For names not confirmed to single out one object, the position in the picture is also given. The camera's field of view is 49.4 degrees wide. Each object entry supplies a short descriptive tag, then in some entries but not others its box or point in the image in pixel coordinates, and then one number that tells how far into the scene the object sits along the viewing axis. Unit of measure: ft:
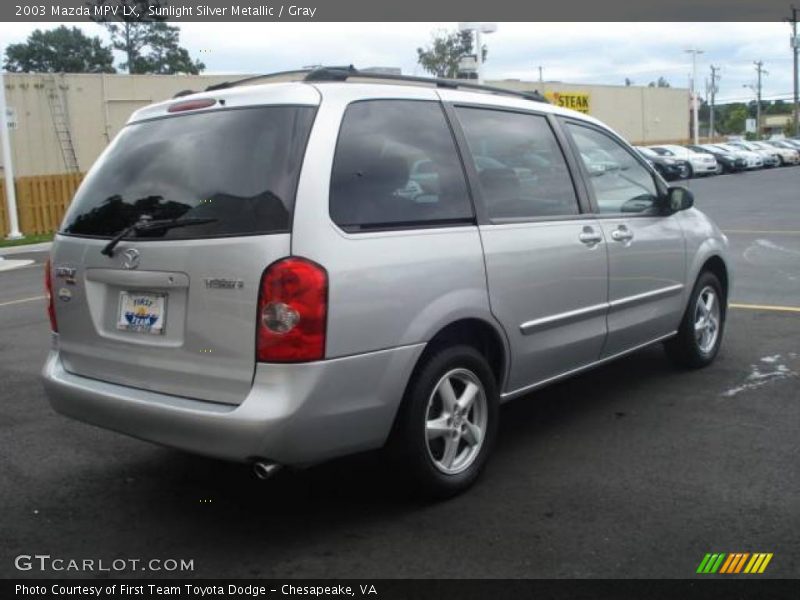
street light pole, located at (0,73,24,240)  63.31
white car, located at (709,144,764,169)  136.73
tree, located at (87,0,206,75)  197.26
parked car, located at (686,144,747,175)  133.28
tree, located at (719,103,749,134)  340.80
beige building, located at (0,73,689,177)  85.40
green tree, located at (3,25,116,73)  202.69
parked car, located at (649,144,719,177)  117.29
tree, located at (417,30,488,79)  138.79
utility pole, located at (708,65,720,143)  281.95
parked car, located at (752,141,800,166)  147.74
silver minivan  11.14
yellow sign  142.31
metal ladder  87.20
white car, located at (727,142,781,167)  143.13
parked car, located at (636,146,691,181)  102.79
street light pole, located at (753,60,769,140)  303.31
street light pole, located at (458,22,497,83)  71.82
